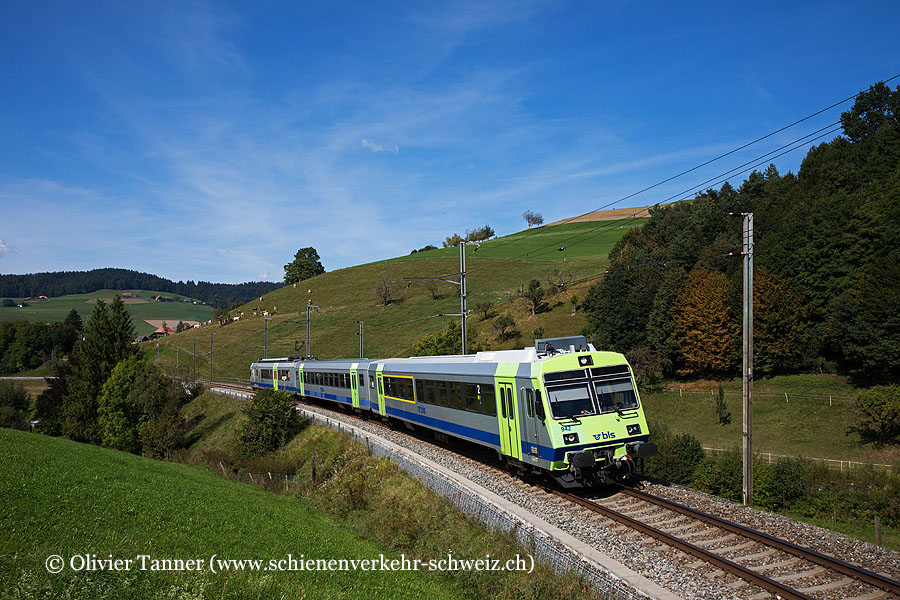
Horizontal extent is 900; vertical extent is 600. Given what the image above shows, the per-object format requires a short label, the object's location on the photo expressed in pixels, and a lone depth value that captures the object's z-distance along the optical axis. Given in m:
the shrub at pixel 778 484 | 16.69
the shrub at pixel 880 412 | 30.31
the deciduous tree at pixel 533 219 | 168.00
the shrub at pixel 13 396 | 62.85
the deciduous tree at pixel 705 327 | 47.41
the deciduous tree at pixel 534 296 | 73.88
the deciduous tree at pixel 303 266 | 152.25
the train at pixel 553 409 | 13.57
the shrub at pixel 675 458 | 19.69
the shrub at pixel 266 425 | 33.84
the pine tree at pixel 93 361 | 54.69
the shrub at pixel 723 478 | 17.62
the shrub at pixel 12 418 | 53.34
